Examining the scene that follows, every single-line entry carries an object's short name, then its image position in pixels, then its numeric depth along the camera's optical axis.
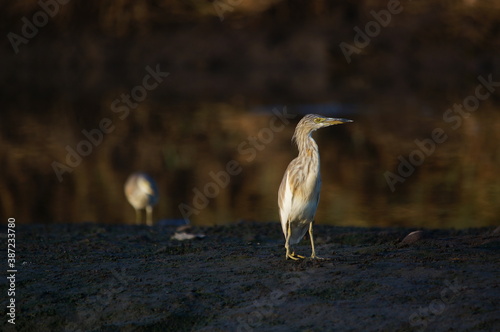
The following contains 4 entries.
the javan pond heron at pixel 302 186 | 15.44
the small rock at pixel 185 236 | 20.97
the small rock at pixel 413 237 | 17.80
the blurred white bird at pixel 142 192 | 31.39
